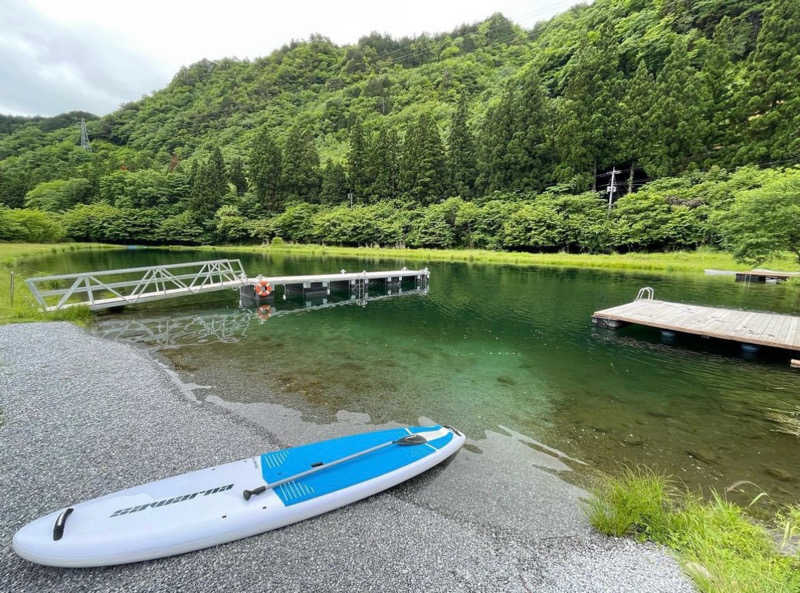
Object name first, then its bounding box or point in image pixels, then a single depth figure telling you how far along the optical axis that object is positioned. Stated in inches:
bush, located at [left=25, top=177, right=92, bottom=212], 2620.6
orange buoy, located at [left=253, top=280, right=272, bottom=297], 759.1
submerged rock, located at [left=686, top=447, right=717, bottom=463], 242.8
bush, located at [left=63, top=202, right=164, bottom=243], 2425.0
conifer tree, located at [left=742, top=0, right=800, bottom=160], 1424.7
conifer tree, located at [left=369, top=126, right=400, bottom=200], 2429.9
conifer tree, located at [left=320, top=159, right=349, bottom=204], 2598.4
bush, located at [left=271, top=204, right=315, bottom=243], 2438.0
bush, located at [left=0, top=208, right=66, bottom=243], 1727.4
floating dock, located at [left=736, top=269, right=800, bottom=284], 1015.6
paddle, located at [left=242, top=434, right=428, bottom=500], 169.0
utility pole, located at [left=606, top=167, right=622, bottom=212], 1678.2
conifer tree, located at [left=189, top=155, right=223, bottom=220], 2645.2
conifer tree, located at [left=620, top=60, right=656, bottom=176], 1712.6
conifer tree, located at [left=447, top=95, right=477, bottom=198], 2221.9
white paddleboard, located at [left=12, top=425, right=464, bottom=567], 137.1
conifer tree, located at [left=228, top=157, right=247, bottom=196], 3002.0
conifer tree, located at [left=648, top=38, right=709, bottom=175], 1616.6
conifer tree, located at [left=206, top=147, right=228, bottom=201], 2699.3
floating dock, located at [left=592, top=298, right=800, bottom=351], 444.8
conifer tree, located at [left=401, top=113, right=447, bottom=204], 2263.8
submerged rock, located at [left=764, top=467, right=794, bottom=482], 221.8
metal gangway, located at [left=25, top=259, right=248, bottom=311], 550.6
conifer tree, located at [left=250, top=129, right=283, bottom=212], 2694.4
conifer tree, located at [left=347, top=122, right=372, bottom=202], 2518.5
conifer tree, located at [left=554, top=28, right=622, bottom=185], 1808.6
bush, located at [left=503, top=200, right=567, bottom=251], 1691.7
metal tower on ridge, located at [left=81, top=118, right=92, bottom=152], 4059.5
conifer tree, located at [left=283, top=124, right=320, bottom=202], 2684.5
